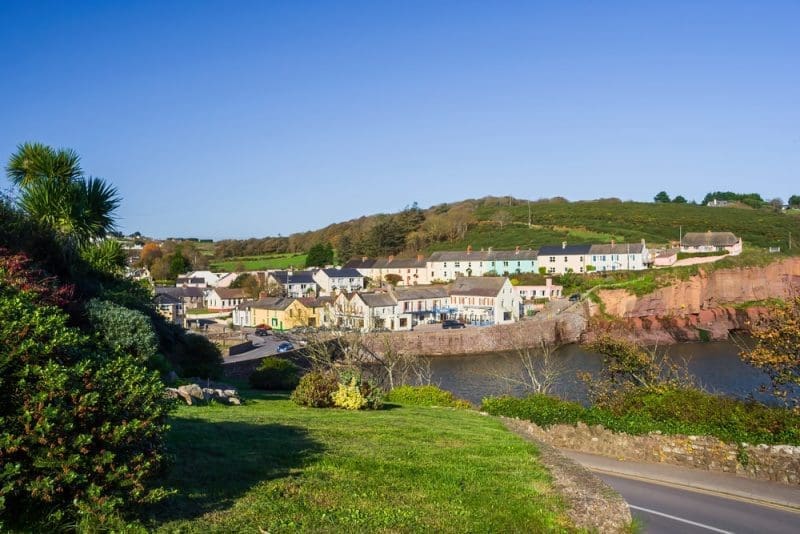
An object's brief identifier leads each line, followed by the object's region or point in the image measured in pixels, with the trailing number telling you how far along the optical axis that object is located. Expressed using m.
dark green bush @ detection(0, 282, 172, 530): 6.03
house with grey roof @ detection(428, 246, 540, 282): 99.31
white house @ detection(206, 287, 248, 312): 90.94
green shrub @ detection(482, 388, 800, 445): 15.48
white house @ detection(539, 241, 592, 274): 96.25
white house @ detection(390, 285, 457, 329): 77.31
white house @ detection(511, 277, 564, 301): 86.88
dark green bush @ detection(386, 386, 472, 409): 24.52
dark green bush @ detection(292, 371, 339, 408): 19.52
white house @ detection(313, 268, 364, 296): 97.94
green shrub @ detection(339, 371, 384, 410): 20.17
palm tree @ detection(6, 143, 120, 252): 24.59
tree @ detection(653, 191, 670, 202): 189.50
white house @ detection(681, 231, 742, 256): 97.24
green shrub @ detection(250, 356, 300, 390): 31.20
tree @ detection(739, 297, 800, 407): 17.19
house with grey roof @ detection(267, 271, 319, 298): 94.50
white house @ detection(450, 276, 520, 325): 76.56
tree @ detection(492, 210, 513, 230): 140.12
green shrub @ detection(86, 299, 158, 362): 20.36
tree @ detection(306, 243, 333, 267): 123.72
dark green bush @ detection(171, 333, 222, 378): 30.37
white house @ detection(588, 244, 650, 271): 93.31
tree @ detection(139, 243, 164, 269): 119.62
